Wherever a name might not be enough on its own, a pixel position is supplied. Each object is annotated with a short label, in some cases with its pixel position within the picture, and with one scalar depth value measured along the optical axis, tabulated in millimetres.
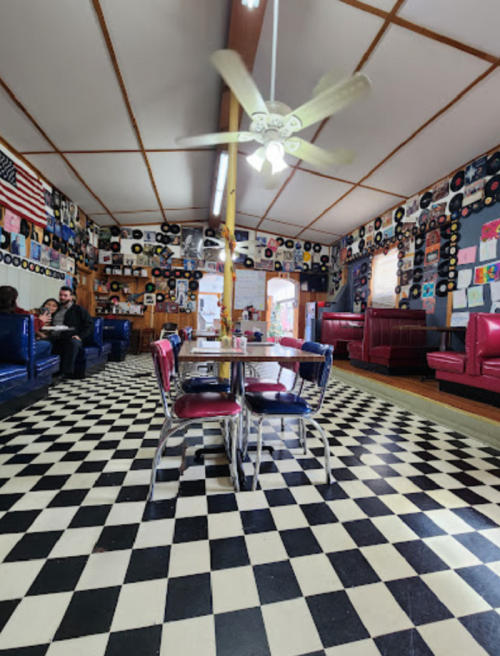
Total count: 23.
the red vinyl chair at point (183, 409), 1772
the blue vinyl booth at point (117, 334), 6870
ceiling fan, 2213
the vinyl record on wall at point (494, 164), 4523
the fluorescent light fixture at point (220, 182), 5469
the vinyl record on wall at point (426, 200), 5836
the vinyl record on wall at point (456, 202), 5188
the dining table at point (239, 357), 1870
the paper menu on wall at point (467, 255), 4941
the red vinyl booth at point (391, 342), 5211
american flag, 4634
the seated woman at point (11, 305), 3713
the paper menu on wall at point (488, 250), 4570
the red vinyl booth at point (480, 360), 3340
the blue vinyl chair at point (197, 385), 2563
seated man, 4691
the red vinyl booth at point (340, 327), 7434
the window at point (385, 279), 6957
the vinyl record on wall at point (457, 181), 5164
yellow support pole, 4191
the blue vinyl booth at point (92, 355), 5035
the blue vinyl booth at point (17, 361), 3094
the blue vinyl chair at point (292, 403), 1997
